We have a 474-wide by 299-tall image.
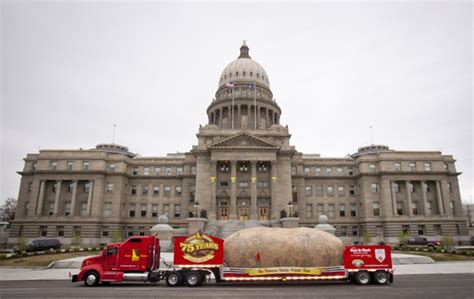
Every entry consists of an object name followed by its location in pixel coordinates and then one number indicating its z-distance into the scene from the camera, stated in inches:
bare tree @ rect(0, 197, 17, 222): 4230.1
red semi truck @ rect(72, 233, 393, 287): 684.7
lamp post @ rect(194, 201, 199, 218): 2045.3
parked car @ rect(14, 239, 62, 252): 1856.2
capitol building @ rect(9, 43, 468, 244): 2299.5
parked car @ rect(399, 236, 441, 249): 1977.1
